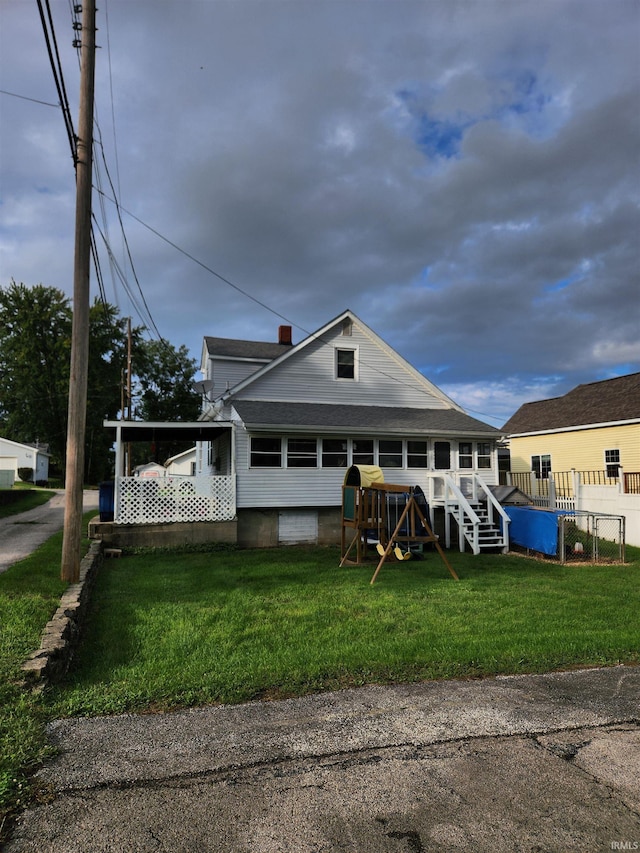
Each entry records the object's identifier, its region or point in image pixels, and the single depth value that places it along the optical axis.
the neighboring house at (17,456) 49.34
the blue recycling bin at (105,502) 15.23
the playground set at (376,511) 11.24
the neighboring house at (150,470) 29.34
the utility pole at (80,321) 8.52
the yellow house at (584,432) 21.27
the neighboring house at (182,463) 33.03
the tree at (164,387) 53.72
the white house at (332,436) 15.89
